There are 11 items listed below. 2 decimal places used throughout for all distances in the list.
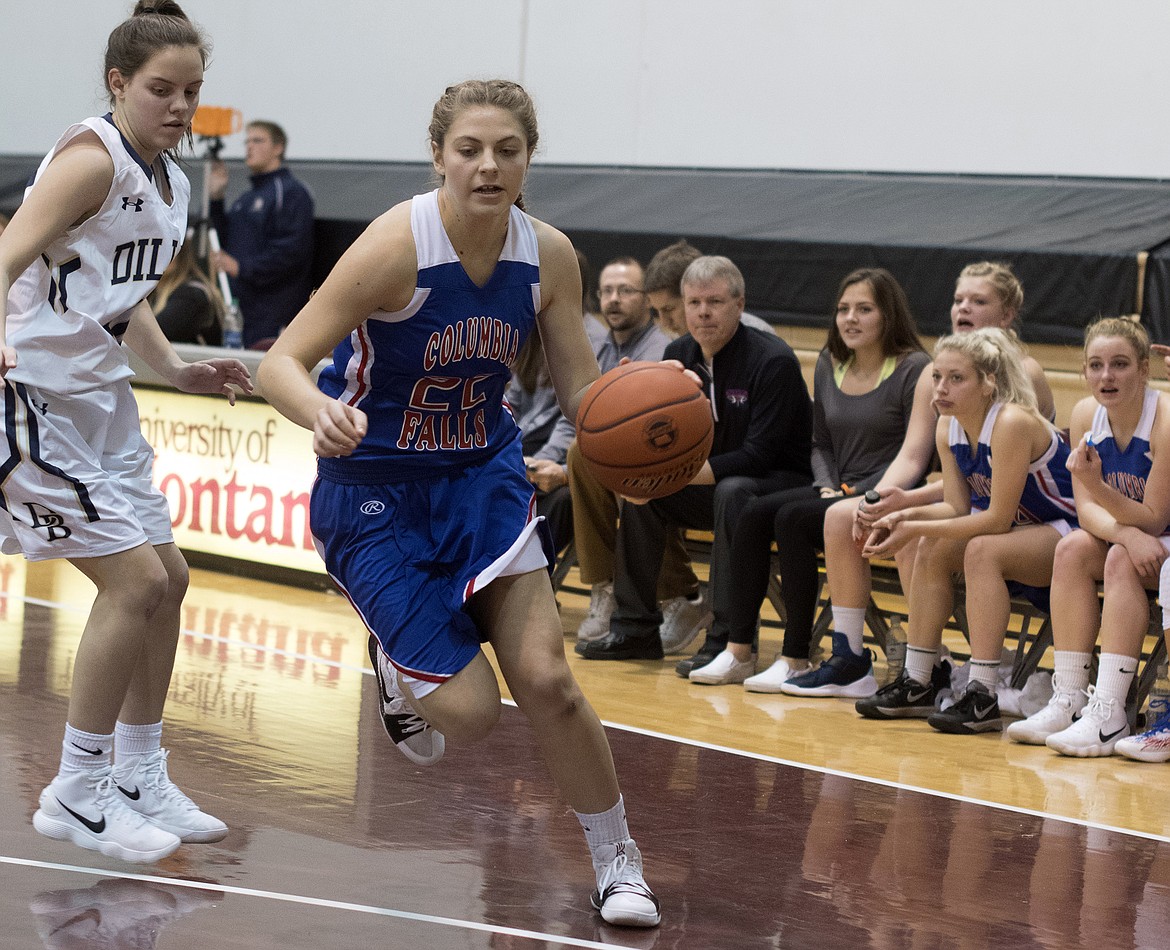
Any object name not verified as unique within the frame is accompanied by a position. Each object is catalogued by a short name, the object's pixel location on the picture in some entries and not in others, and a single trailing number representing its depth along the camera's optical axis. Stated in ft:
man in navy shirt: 72.64
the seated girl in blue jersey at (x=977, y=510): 36.86
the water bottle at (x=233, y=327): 69.87
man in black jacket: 42.06
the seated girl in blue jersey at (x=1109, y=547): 34.99
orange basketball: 23.48
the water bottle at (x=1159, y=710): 35.12
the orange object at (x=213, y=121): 80.74
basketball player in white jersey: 22.97
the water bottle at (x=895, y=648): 42.06
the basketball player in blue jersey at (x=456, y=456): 21.71
